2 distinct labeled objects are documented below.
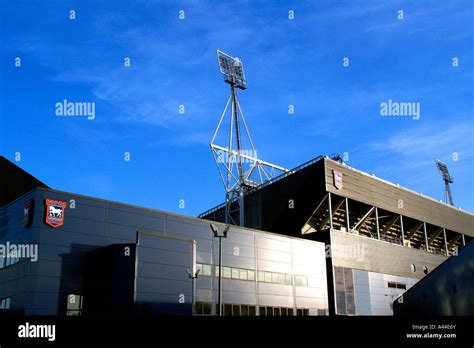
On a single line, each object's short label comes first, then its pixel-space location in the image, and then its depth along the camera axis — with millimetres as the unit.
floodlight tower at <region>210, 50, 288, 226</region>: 79562
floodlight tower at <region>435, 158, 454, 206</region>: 130625
